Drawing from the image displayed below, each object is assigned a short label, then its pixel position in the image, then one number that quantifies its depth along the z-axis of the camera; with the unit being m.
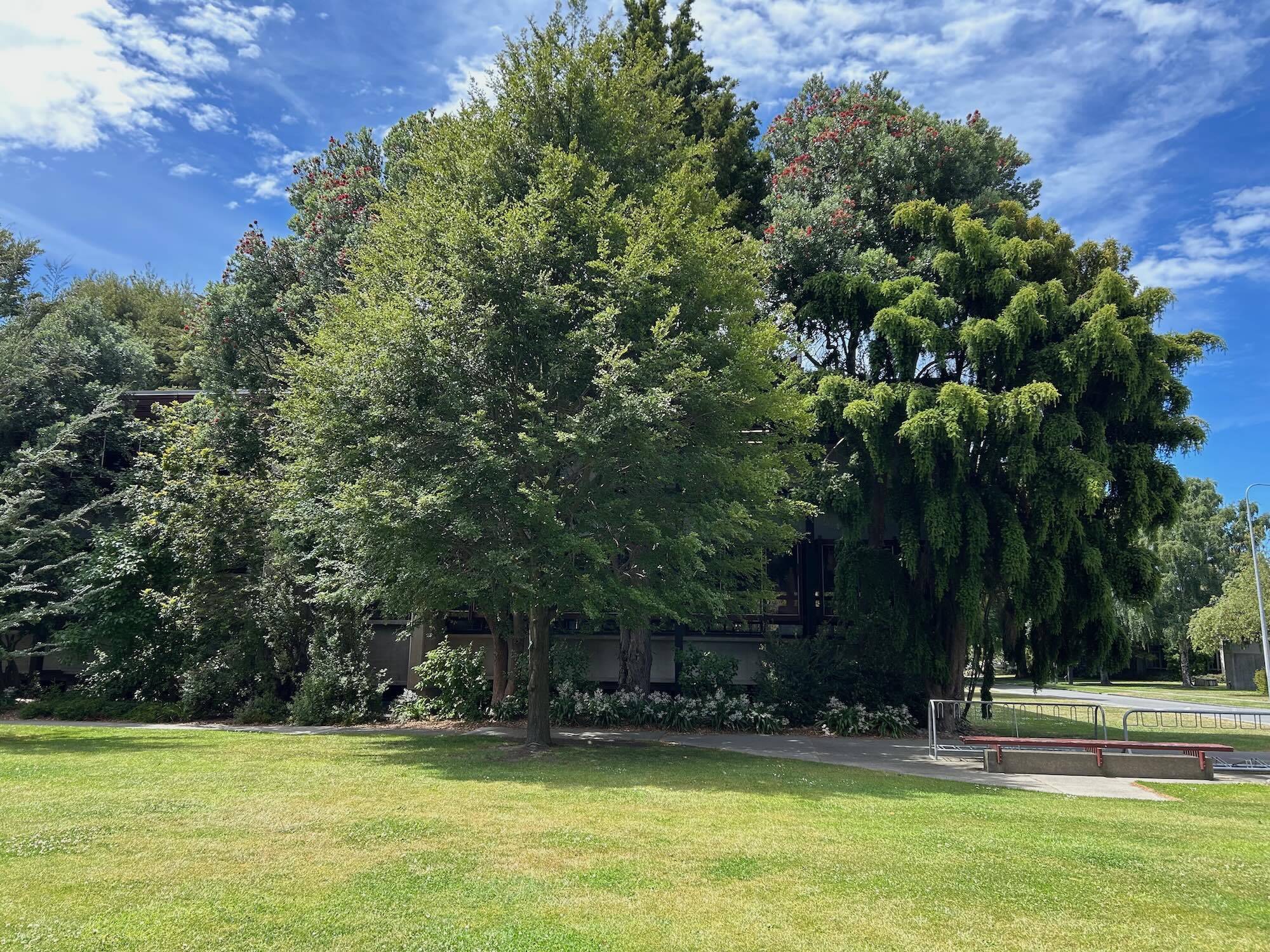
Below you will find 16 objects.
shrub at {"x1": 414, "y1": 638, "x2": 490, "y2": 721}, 18.36
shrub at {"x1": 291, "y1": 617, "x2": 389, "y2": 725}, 17.88
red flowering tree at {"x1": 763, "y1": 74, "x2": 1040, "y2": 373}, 18.38
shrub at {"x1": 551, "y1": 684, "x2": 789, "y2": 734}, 17.16
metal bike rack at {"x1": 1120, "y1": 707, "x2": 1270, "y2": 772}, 20.61
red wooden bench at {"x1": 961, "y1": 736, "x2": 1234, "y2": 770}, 12.37
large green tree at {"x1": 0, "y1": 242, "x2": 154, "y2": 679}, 17.53
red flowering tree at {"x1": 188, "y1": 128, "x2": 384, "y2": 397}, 21.70
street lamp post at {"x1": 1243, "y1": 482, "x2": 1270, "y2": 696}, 32.75
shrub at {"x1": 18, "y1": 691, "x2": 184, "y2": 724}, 18.48
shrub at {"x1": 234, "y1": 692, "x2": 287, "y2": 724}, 18.09
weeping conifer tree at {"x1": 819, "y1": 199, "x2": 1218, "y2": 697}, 15.90
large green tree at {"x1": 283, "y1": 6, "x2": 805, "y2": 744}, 12.42
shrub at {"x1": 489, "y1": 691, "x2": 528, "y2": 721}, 18.06
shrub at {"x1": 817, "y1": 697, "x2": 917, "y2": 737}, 17.12
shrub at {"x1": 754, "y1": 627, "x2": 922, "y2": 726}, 17.73
